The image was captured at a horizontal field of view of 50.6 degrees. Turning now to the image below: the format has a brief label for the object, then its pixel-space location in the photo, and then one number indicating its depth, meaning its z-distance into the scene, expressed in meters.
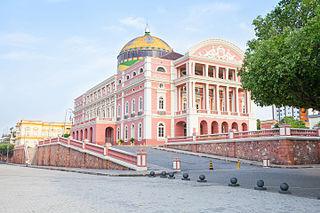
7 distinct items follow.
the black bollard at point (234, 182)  12.00
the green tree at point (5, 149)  88.13
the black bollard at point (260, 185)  10.81
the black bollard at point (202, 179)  13.86
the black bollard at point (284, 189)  9.91
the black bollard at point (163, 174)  16.97
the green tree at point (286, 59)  11.22
